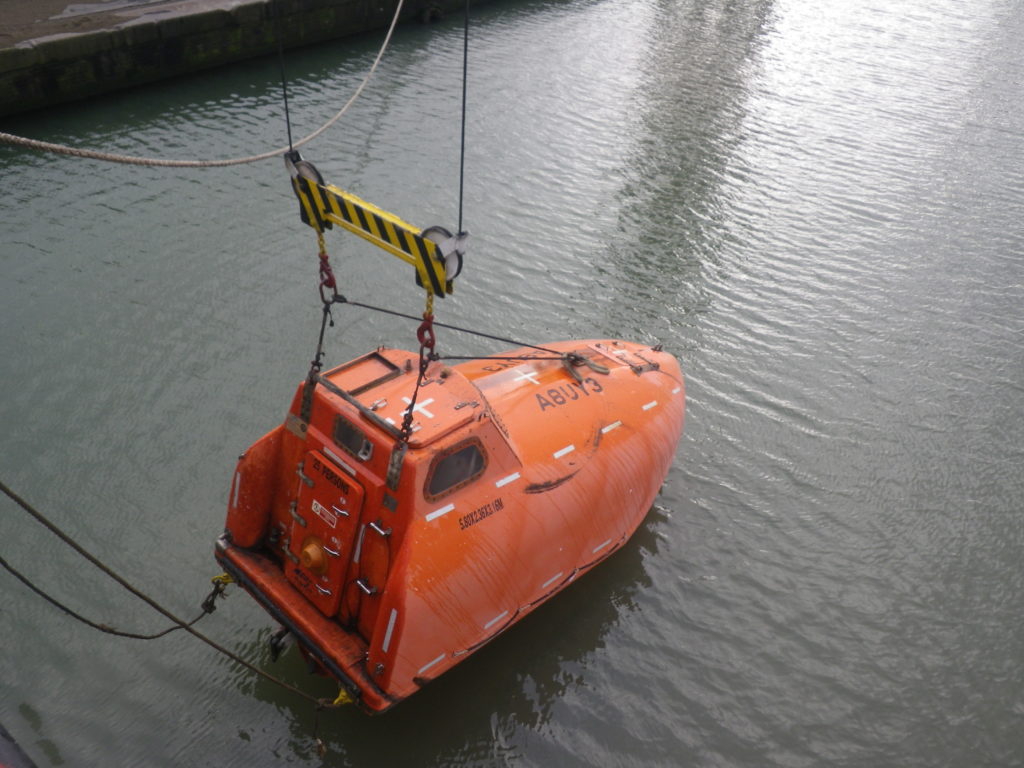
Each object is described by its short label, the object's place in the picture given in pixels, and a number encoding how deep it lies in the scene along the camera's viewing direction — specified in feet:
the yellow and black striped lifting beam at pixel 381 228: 14.03
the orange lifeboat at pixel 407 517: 15.46
